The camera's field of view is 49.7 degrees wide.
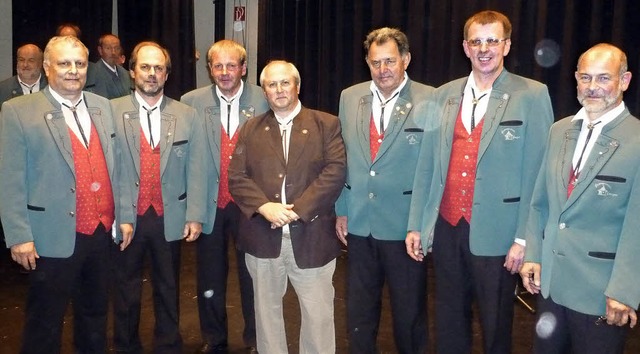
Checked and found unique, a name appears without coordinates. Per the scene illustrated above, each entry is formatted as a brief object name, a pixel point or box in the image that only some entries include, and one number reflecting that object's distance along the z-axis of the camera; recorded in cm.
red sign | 752
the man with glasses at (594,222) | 229
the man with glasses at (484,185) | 278
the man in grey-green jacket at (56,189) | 283
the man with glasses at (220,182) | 355
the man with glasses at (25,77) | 544
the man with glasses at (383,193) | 308
